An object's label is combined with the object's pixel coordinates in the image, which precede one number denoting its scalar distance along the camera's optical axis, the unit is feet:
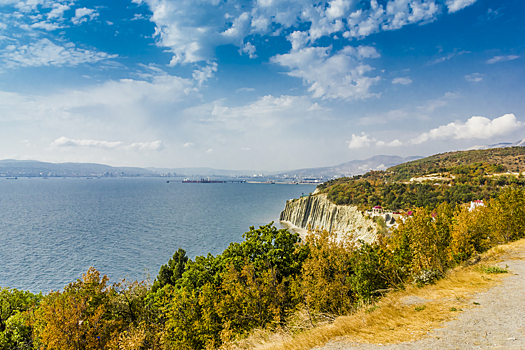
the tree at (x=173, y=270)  101.04
